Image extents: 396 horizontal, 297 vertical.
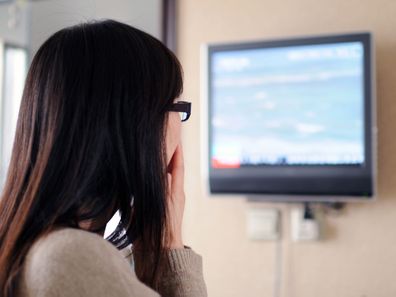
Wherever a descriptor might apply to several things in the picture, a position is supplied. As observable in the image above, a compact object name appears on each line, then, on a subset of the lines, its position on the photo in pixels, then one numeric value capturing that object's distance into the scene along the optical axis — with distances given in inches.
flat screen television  64.5
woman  33.9
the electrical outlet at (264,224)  70.9
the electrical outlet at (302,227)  68.9
